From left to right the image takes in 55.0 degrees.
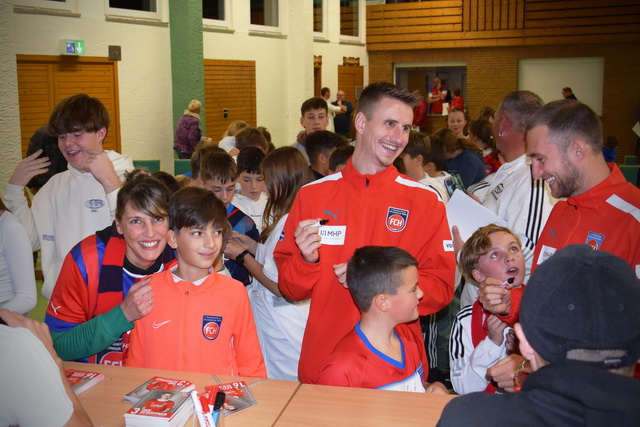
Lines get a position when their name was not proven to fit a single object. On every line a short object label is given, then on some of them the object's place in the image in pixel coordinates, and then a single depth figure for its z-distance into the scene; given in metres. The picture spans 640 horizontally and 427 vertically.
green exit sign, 10.19
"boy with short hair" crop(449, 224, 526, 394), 2.91
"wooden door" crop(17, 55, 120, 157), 9.83
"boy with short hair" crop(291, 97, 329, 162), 7.11
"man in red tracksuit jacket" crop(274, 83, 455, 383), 2.87
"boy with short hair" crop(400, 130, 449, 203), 5.00
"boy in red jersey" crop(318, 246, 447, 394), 2.57
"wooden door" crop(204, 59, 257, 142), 13.85
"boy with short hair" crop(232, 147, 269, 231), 4.79
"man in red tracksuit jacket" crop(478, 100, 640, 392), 2.66
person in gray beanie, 1.15
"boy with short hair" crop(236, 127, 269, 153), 6.63
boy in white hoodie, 3.72
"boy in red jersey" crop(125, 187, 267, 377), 2.71
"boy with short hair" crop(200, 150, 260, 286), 4.04
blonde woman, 11.45
